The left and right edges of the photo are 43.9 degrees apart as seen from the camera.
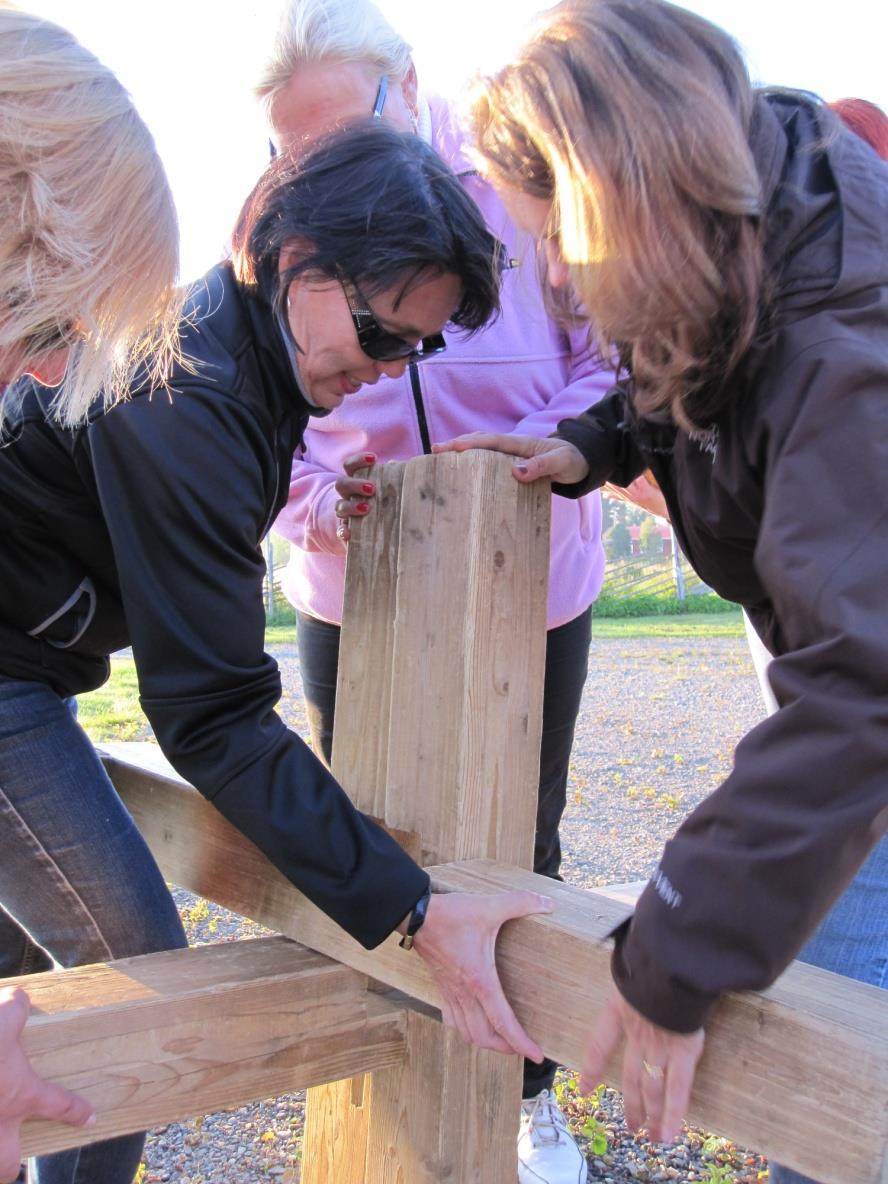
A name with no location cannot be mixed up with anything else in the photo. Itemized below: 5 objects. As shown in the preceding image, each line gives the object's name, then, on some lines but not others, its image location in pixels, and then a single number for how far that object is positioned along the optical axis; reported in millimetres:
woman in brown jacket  1037
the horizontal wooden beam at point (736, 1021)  1019
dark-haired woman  1453
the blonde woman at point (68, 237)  1285
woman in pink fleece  2184
